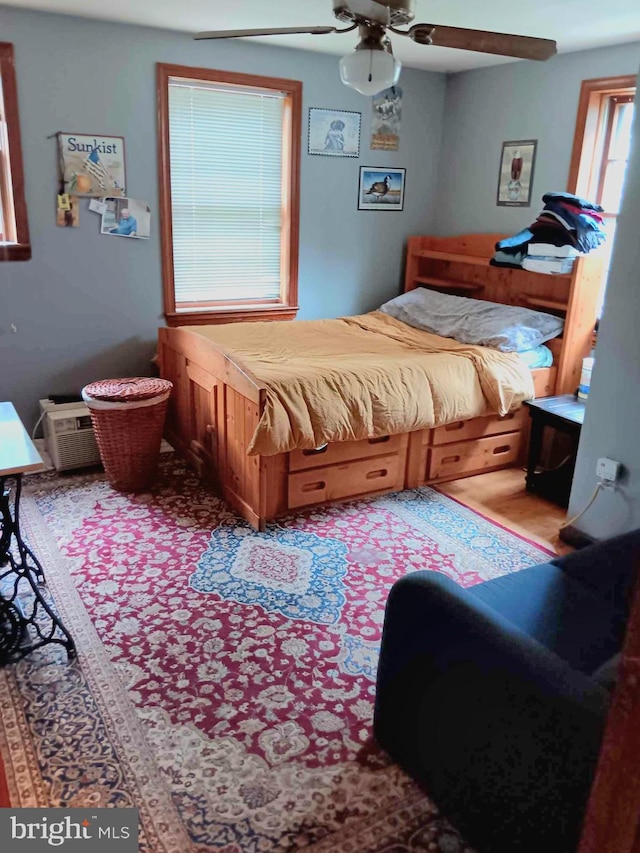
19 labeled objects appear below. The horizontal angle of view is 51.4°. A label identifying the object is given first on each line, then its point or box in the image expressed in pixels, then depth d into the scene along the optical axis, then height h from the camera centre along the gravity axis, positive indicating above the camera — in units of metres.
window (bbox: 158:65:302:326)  3.98 +0.03
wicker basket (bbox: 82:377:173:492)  3.35 -1.12
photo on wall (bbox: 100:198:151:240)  3.85 -0.13
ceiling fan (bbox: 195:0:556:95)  2.13 +0.53
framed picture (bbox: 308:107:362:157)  4.32 +0.44
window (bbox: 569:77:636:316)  3.73 +0.37
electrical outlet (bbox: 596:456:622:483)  2.83 -1.04
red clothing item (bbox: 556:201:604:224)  3.64 +0.01
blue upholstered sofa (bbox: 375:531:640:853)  1.31 -1.10
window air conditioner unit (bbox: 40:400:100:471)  3.59 -1.26
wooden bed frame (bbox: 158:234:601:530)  3.17 -1.17
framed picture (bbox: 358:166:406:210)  4.62 +0.11
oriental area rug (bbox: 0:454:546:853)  1.72 -1.49
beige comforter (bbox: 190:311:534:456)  3.03 -0.83
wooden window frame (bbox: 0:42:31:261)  3.42 +0.06
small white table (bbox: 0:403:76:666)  2.15 -1.37
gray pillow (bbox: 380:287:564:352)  3.75 -0.64
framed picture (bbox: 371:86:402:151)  4.51 +0.56
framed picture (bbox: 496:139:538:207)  4.17 +0.22
